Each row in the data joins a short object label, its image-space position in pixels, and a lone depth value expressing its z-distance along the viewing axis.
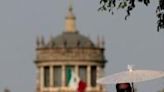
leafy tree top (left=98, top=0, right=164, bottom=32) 25.41
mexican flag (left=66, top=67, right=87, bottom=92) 179.95
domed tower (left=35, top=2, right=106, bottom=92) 187.00
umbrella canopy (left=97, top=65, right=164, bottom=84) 23.42
